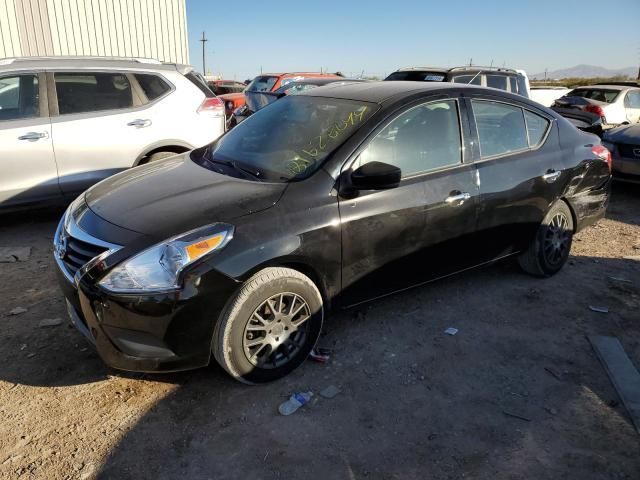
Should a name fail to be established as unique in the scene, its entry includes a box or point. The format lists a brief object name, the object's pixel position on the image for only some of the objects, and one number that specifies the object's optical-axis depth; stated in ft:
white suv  16.75
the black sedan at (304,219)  8.48
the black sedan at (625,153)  23.95
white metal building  44.78
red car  36.78
